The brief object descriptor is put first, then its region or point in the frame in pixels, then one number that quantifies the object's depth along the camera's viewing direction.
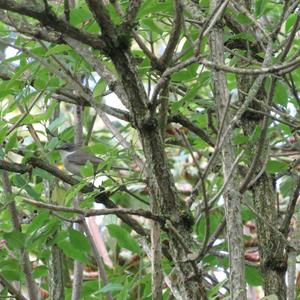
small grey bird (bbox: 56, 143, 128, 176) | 9.23
